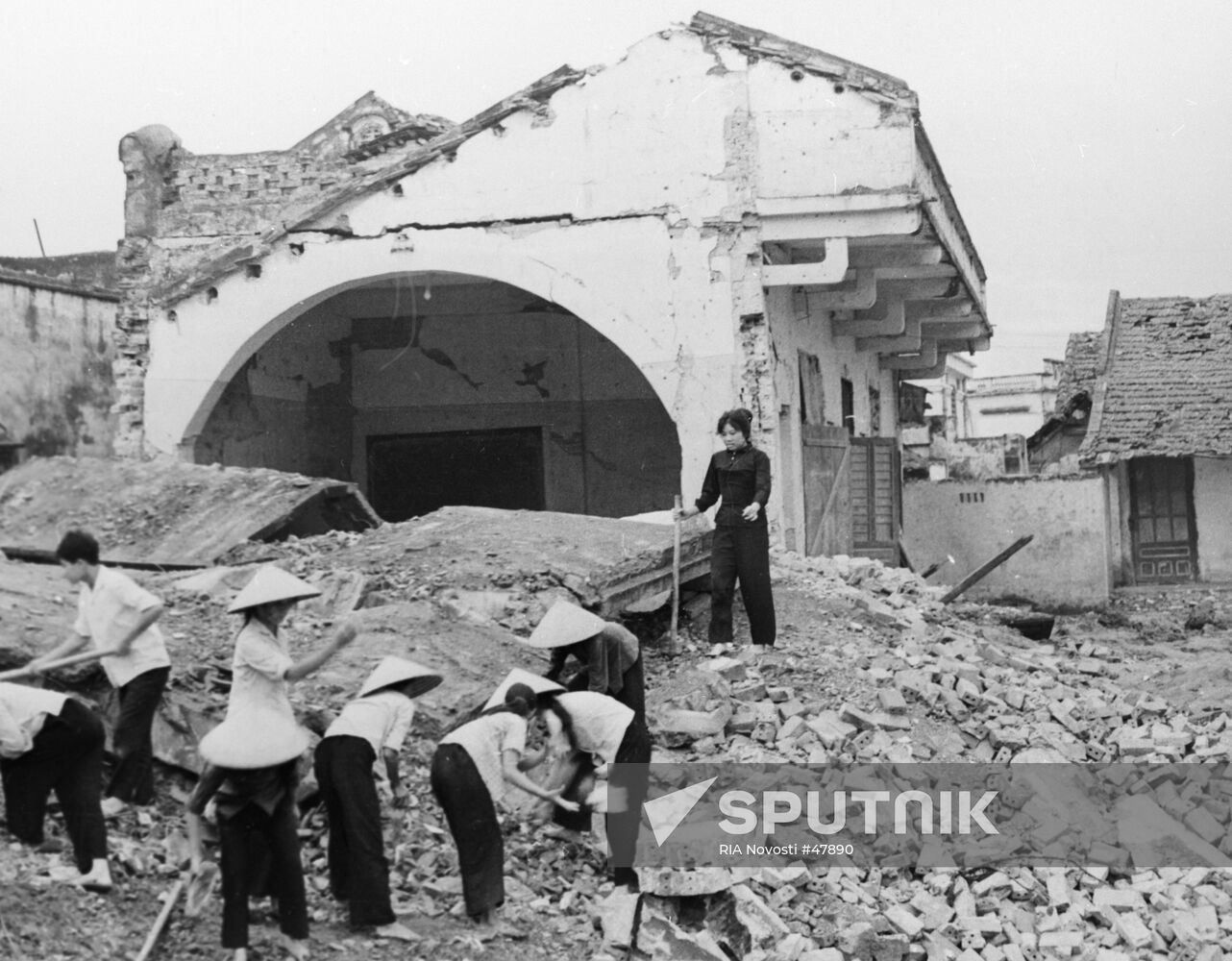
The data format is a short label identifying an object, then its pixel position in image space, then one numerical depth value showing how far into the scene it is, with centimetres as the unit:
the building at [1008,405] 4544
